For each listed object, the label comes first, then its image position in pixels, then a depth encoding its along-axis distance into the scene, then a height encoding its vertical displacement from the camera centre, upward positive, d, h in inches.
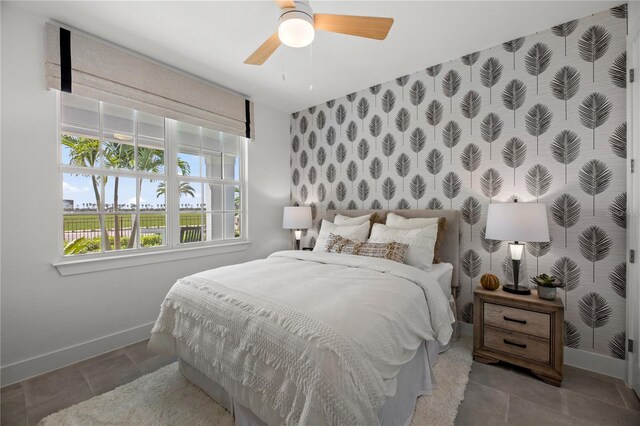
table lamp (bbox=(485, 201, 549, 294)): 80.9 -5.4
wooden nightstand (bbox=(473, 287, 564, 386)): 77.9 -36.3
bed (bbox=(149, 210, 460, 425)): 46.2 -25.8
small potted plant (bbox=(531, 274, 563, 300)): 80.5 -22.6
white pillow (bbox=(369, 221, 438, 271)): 95.8 -11.2
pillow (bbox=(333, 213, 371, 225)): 125.3 -5.0
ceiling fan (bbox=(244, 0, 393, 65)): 62.8 +43.3
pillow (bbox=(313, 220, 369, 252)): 117.0 -10.0
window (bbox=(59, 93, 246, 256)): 97.0 +11.9
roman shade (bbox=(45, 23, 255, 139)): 88.3 +47.3
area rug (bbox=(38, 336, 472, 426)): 64.7 -48.3
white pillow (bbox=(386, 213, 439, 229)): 107.4 -5.1
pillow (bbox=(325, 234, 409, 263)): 95.8 -14.4
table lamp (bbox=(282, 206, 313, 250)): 148.7 -4.6
